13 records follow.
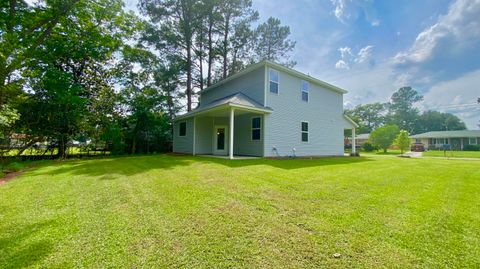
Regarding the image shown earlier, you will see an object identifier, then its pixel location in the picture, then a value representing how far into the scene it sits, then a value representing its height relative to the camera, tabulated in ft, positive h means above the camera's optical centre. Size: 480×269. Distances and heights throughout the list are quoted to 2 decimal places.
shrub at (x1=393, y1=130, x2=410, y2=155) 77.20 +0.93
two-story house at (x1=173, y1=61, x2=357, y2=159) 39.24 +5.12
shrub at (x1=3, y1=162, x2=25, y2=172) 27.91 -3.88
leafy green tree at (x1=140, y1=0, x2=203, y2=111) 61.62 +35.68
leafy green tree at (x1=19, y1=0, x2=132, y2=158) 39.40 +14.41
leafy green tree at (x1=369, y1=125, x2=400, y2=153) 88.07 +3.14
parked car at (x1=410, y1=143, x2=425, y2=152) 104.01 -2.68
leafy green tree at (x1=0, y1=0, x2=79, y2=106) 32.07 +18.59
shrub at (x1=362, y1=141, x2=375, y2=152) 102.43 -2.34
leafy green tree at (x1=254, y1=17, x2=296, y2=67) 76.02 +37.09
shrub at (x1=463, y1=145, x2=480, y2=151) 104.21 -2.46
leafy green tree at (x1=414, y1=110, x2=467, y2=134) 189.57 +18.20
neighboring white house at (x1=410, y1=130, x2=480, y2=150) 118.01 +2.31
